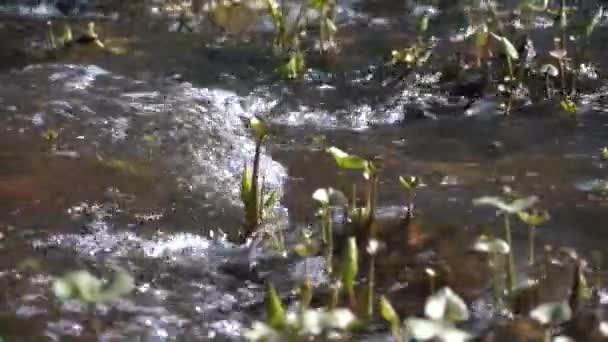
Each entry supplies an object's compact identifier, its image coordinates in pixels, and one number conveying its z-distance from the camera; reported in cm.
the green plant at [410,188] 376
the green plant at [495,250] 348
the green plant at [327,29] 442
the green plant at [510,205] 347
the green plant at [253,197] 372
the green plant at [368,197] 364
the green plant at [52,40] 473
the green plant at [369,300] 351
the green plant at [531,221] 355
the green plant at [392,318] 341
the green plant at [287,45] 437
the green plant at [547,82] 422
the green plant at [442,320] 328
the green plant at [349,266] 349
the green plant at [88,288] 329
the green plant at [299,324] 332
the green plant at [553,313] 337
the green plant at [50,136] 399
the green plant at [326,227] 361
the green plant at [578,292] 353
